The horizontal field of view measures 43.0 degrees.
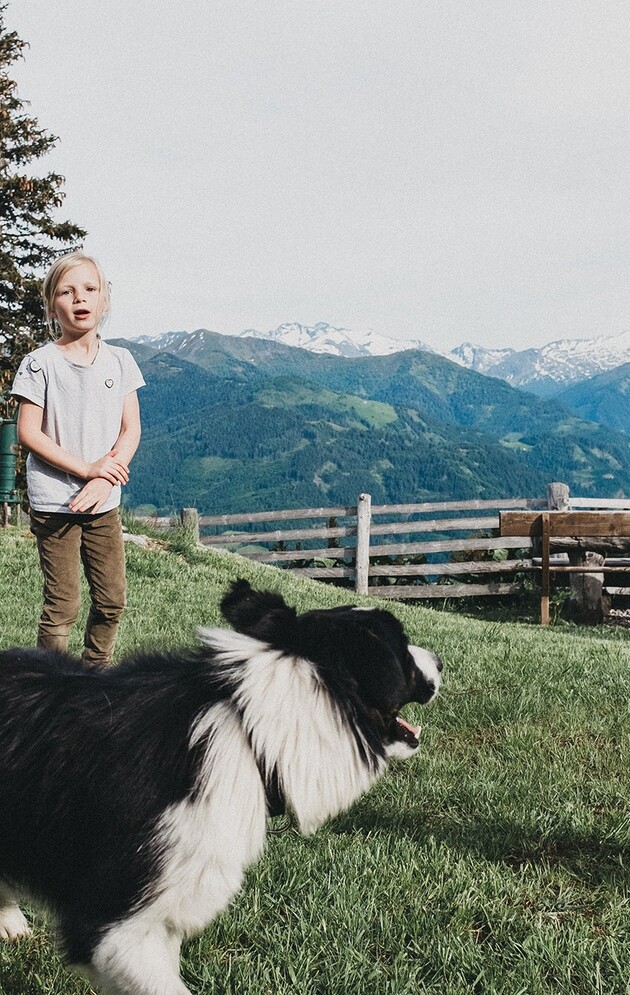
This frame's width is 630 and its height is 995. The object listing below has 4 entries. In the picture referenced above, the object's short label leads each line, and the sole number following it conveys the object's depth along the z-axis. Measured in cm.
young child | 353
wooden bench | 1297
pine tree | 2472
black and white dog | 196
